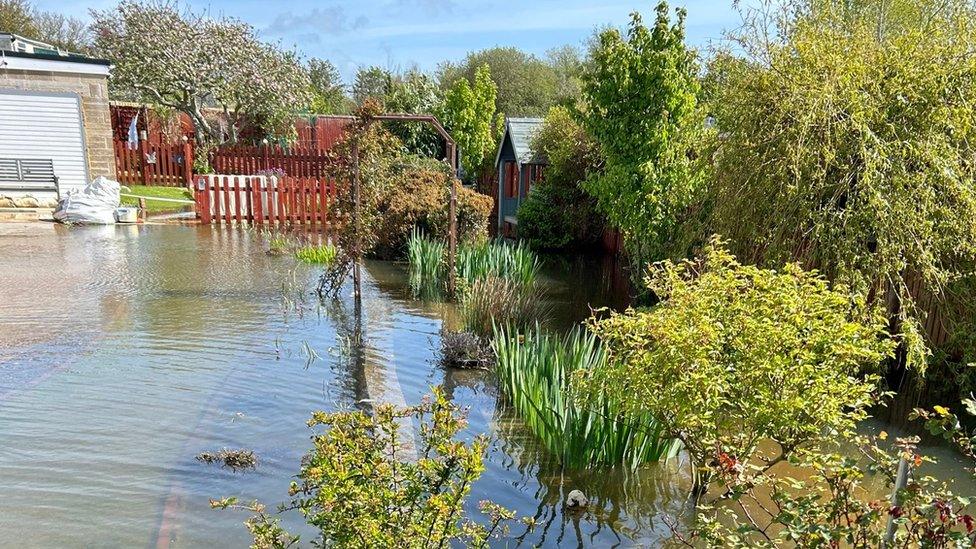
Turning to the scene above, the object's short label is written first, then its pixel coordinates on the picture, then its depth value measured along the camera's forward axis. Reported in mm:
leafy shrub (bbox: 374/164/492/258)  12578
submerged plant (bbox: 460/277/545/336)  7625
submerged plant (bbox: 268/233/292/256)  12906
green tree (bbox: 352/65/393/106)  32500
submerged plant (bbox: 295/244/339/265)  11789
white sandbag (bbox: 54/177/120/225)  15430
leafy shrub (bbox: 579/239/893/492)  3414
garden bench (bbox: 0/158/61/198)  16266
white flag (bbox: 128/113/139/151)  24266
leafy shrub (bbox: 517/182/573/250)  14828
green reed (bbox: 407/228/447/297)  10180
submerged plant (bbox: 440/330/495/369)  6867
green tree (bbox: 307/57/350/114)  35894
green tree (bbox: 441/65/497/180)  23031
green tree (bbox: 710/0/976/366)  5363
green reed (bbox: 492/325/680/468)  4293
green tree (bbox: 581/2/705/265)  7996
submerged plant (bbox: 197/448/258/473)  4414
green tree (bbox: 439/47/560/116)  38688
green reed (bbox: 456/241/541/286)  9469
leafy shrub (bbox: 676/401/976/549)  2064
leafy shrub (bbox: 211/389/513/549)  2381
